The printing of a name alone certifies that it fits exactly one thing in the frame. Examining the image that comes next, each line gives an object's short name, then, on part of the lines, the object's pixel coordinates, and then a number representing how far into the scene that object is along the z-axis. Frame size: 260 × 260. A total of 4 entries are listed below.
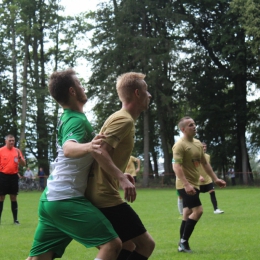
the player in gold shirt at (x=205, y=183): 14.45
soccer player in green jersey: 4.66
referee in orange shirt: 13.70
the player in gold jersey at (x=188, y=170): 8.92
